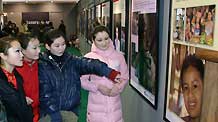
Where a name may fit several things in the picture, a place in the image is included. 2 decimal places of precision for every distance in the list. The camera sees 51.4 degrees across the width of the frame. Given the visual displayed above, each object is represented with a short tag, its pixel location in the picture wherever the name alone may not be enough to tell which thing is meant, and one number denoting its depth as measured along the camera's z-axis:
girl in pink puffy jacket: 2.22
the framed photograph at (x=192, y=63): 1.27
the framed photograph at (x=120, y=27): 3.22
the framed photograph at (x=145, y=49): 2.12
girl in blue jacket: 2.09
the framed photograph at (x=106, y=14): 4.34
